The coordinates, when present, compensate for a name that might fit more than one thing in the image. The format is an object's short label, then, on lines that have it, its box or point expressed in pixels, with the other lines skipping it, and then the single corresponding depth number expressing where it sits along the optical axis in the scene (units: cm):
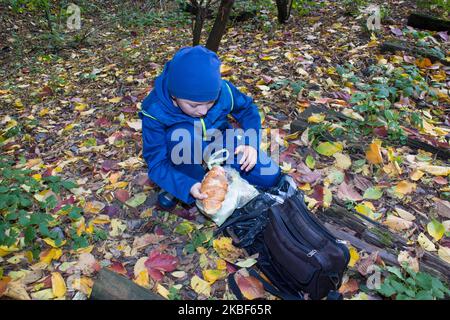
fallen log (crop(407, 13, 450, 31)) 503
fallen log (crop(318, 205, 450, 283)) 220
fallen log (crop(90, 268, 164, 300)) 194
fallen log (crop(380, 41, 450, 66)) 433
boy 224
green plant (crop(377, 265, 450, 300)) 195
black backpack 202
